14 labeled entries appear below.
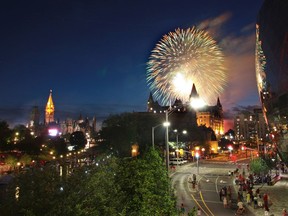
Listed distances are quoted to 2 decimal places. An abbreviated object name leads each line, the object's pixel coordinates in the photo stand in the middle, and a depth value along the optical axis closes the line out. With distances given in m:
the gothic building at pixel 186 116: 158.00
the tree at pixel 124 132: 81.00
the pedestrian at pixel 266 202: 27.25
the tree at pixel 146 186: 12.09
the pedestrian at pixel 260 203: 30.70
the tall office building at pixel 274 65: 21.66
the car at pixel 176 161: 69.26
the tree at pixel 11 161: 69.06
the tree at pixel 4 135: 86.50
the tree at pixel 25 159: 74.62
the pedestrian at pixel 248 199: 32.06
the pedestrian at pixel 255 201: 30.66
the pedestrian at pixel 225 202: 31.22
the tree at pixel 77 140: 145.62
